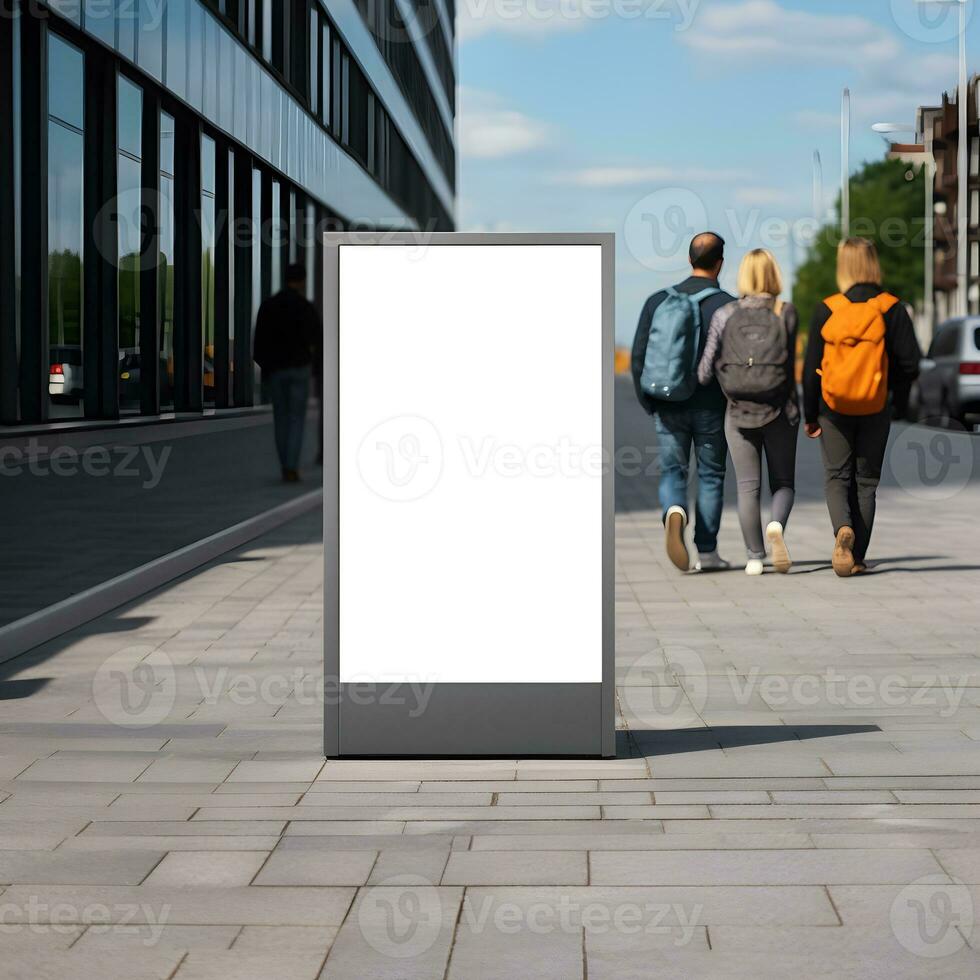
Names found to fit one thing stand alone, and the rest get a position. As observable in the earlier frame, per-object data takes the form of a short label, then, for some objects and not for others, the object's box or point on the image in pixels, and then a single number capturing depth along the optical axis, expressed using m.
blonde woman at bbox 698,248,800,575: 10.37
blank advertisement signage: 5.37
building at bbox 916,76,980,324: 84.69
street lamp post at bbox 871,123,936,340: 83.56
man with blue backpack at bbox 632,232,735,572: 10.47
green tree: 89.19
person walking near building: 15.77
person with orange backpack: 10.34
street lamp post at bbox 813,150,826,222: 89.75
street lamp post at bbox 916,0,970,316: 51.16
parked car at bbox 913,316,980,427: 32.19
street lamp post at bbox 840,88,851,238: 81.25
